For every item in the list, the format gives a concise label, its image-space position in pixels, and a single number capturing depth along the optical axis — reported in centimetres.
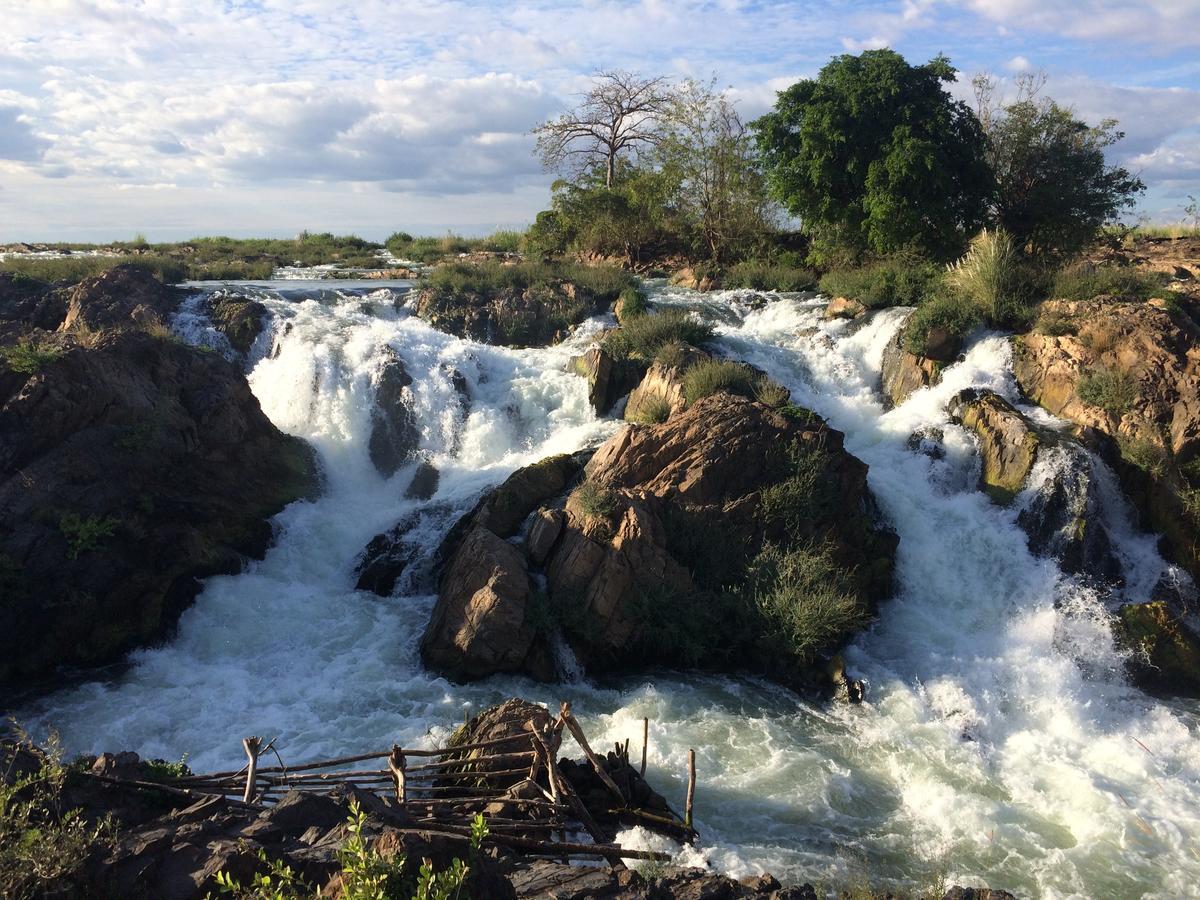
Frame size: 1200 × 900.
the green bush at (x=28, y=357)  1198
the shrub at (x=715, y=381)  1438
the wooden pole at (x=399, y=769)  686
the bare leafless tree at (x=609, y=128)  3222
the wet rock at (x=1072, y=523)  1229
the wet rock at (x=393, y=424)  1647
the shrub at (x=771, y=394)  1413
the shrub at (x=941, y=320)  1638
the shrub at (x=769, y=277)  2269
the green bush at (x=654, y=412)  1448
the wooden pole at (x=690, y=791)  754
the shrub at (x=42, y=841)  448
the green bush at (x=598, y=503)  1152
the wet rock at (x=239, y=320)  1888
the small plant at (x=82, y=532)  1117
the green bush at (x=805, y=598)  1068
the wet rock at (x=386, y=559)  1288
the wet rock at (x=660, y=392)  1455
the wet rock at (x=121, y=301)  1795
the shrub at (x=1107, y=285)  1606
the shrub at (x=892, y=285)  1862
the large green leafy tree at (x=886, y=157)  2086
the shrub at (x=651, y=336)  1719
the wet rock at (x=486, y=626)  1062
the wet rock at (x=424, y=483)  1560
